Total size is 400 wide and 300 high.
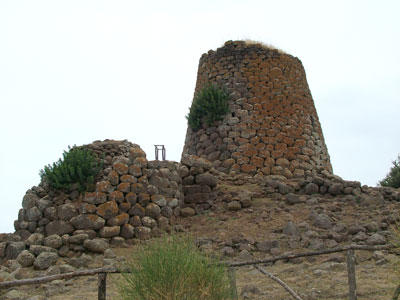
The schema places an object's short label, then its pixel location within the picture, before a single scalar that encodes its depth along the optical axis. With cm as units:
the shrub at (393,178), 1298
